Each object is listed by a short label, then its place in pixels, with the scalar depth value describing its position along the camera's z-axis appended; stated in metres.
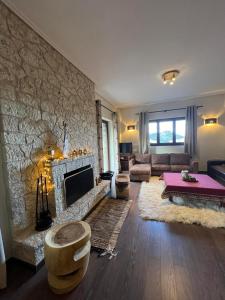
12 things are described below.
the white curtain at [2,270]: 1.31
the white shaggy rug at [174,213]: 2.24
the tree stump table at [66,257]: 1.25
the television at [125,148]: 5.79
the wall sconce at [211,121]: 4.98
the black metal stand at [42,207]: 1.72
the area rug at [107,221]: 1.86
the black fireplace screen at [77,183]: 2.25
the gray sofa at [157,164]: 4.43
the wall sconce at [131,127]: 6.06
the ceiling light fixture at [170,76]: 3.11
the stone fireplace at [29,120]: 1.51
